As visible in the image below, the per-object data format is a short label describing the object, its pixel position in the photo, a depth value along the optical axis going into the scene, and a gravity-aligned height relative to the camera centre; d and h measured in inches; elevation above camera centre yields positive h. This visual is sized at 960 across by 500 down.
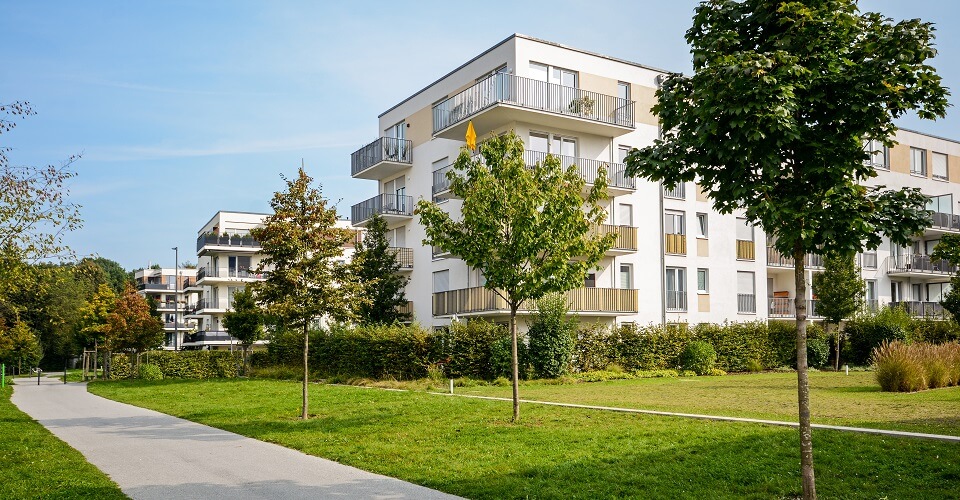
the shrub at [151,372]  1562.5 -113.7
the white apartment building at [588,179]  1352.1 +222.7
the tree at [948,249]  381.4 +30.5
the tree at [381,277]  1418.6 +60.9
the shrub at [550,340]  1147.9 -41.7
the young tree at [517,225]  631.8 +67.1
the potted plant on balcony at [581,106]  1371.8 +343.1
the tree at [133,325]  1578.5 -24.6
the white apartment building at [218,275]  2839.6 +130.8
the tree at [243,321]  1562.5 -17.2
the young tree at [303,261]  721.6 +45.5
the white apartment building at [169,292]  3703.2 +97.9
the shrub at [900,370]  810.2 -61.1
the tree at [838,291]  1478.8 +32.4
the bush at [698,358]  1331.2 -78.6
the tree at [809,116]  289.9 +70.7
